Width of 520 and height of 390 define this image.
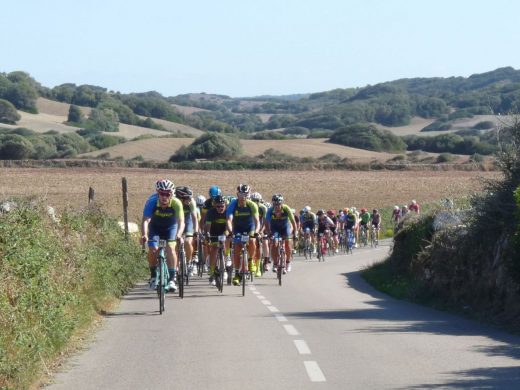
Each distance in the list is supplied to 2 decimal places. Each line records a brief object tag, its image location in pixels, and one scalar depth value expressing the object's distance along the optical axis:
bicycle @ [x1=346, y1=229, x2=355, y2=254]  41.62
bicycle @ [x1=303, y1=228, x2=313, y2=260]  37.34
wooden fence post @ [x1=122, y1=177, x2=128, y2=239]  28.77
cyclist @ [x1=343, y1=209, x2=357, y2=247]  41.75
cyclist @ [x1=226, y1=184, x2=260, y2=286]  20.64
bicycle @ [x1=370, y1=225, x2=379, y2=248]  45.75
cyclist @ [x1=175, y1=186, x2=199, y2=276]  20.30
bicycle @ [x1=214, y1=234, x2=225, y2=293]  20.19
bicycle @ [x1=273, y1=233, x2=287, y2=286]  24.09
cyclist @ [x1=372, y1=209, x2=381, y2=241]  45.28
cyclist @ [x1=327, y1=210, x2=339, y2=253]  41.00
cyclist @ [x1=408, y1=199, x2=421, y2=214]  41.90
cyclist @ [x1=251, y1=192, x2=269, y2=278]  23.27
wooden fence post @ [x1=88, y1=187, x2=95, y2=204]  27.91
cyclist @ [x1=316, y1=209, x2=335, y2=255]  36.59
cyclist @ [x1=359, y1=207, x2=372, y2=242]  45.41
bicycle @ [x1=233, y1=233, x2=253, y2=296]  20.27
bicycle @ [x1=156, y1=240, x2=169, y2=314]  16.02
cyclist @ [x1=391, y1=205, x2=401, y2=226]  44.82
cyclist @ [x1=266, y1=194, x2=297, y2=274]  24.36
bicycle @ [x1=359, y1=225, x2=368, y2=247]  46.21
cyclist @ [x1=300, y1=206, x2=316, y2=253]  35.75
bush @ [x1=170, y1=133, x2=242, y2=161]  103.88
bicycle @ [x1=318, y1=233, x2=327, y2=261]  36.45
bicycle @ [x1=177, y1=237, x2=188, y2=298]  18.25
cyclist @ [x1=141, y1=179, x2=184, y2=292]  16.64
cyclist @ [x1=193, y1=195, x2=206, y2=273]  24.93
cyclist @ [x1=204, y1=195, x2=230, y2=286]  20.86
